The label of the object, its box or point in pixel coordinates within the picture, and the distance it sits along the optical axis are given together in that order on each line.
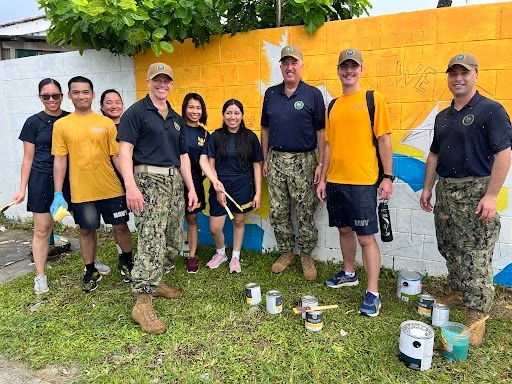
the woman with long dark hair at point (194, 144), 3.87
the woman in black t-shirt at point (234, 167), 3.88
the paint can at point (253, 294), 3.37
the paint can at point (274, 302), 3.20
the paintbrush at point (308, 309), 3.00
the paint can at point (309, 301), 3.14
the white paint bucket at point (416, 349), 2.45
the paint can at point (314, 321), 2.92
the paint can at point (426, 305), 3.08
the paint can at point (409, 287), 3.32
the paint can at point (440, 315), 2.95
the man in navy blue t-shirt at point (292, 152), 3.60
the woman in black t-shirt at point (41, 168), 3.55
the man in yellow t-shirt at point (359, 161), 3.03
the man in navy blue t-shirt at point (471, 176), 2.55
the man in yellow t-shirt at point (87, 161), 3.41
